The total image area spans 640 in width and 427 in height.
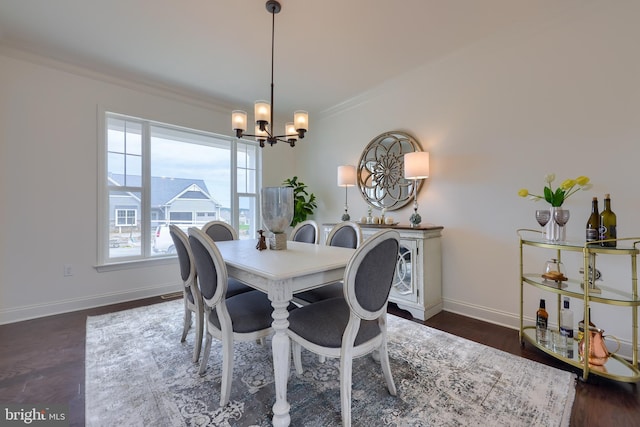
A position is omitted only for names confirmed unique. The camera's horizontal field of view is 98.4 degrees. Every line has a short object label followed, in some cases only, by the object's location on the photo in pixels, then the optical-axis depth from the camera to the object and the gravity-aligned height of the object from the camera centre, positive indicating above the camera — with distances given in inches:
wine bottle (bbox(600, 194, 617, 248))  71.7 -2.9
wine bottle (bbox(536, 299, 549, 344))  82.4 -33.4
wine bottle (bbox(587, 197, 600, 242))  72.3 -2.8
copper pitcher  70.2 -34.8
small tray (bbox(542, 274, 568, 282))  79.5 -18.5
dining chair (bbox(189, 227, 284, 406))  59.5 -23.0
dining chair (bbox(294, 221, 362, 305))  81.4 -10.1
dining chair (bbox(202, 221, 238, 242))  109.4 -6.8
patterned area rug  56.4 -41.5
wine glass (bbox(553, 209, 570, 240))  75.8 -1.1
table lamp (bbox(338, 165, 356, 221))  147.2 +19.9
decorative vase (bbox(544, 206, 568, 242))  77.3 -4.3
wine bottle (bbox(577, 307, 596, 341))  76.1 -32.7
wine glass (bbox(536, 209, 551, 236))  79.9 -0.6
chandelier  85.2 +30.7
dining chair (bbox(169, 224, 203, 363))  75.5 -16.9
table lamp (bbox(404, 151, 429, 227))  114.7 +19.7
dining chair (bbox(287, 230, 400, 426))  52.2 -22.4
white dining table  53.0 -13.4
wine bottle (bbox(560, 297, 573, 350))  78.1 -32.1
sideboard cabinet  108.2 -23.8
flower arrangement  73.3 +6.5
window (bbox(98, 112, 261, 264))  132.2 +16.1
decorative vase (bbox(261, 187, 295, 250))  78.3 +1.1
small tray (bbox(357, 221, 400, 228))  123.1 -5.0
